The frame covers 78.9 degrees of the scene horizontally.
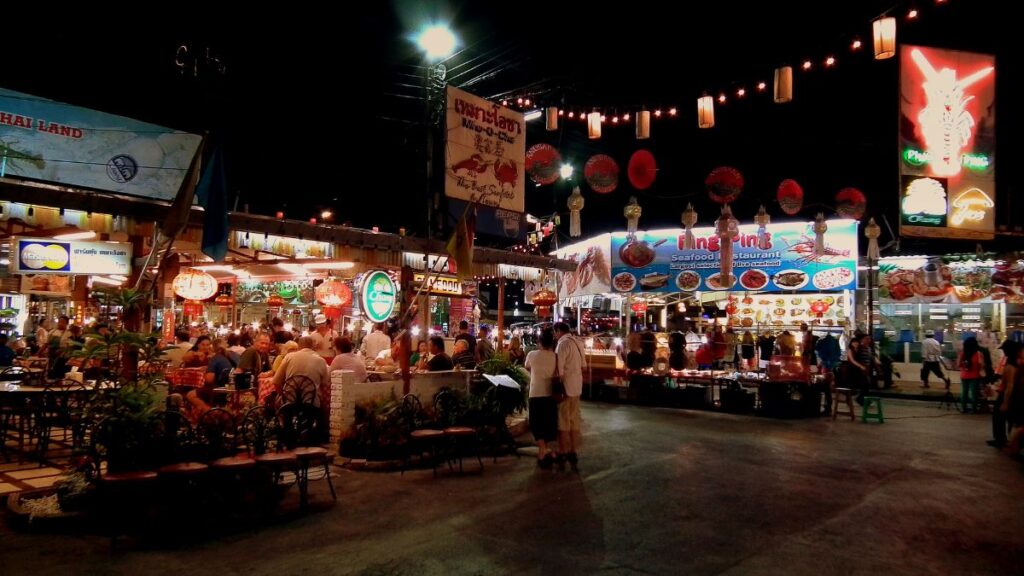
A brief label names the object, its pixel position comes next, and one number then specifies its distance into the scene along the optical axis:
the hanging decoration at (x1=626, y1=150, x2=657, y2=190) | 13.72
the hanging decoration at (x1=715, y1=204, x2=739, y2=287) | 18.23
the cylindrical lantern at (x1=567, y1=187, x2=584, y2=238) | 16.73
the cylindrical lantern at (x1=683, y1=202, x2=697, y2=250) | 18.72
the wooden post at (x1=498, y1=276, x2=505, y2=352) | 15.72
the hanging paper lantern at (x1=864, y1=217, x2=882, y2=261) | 18.89
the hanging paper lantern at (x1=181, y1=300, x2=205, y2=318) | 21.48
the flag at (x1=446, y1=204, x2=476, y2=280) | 10.17
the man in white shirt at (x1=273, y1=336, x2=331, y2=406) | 9.52
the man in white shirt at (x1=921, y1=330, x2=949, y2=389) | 19.06
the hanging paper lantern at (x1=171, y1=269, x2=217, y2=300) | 13.70
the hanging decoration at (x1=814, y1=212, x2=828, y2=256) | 18.75
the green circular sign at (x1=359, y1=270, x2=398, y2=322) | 10.28
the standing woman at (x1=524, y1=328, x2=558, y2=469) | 9.07
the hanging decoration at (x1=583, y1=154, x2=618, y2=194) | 14.17
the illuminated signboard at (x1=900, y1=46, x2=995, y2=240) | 13.97
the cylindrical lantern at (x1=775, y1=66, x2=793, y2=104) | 11.55
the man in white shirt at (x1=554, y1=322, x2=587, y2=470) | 9.09
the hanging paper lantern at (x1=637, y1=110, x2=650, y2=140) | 14.07
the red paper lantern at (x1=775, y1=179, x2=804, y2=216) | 16.73
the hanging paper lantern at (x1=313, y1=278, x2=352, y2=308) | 13.62
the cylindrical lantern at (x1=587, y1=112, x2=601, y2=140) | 14.31
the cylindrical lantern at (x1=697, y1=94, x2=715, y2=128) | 13.19
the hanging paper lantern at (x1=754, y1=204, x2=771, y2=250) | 18.23
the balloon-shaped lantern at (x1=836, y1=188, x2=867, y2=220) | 17.23
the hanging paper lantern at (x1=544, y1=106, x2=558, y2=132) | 13.88
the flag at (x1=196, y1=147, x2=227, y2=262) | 8.22
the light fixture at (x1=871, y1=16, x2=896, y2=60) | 10.79
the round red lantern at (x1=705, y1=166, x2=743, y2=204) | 15.38
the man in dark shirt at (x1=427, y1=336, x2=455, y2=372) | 11.30
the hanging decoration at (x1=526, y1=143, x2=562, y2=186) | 12.84
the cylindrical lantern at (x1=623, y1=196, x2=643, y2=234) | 18.27
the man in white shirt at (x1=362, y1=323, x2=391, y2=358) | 13.90
